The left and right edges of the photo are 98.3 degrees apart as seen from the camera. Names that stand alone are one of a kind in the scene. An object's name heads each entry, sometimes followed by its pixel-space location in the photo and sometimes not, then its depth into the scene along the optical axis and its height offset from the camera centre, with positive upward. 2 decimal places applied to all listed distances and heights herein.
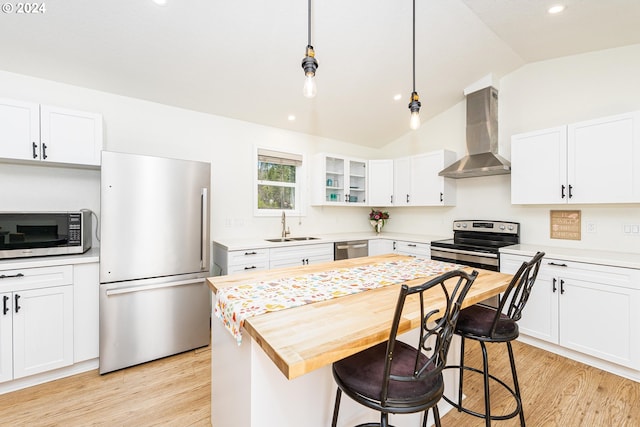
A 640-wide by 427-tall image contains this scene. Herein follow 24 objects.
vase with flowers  4.59 -0.09
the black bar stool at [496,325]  1.47 -0.64
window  3.82 +0.43
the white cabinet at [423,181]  3.86 +0.46
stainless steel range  2.98 -0.36
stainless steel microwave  2.09 -0.18
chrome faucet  3.73 -0.19
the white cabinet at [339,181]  4.10 +0.50
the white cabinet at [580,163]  2.38 +0.48
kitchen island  0.89 -0.45
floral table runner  1.20 -0.41
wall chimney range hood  3.35 +0.98
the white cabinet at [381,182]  4.46 +0.49
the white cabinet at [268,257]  2.90 -0.51
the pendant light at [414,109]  1.91 +0.72
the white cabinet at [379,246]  4.04 -0.49
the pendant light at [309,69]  1.43 +0.74
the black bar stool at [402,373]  0.97 -0.64
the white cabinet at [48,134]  2.14 +0.64
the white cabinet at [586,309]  2.20 -0.84
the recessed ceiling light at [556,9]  2.21 +1.66
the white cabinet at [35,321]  1.99 -0.82
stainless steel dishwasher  3.70 -0.51
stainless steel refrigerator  2.29 -0.41
